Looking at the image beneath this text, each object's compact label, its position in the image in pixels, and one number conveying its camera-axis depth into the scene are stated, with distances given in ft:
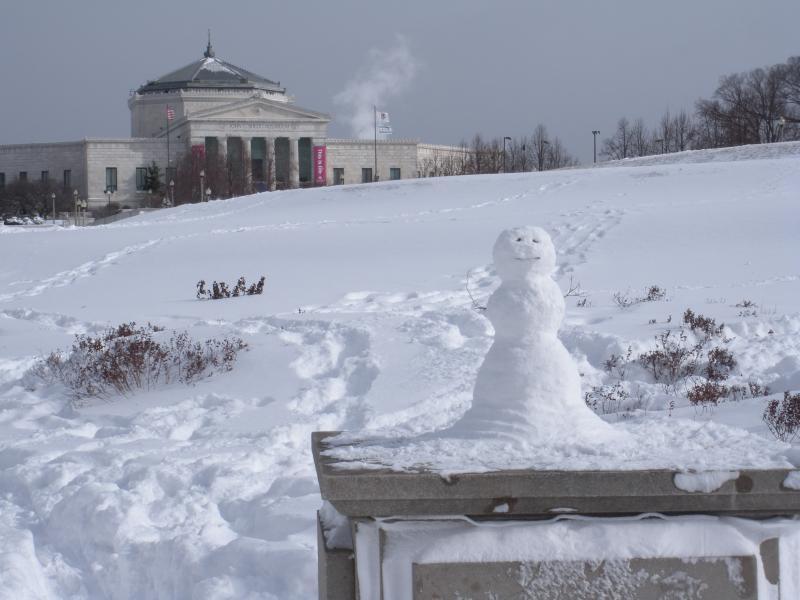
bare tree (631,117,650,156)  287.28
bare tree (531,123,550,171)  294.66
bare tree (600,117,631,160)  290.97
